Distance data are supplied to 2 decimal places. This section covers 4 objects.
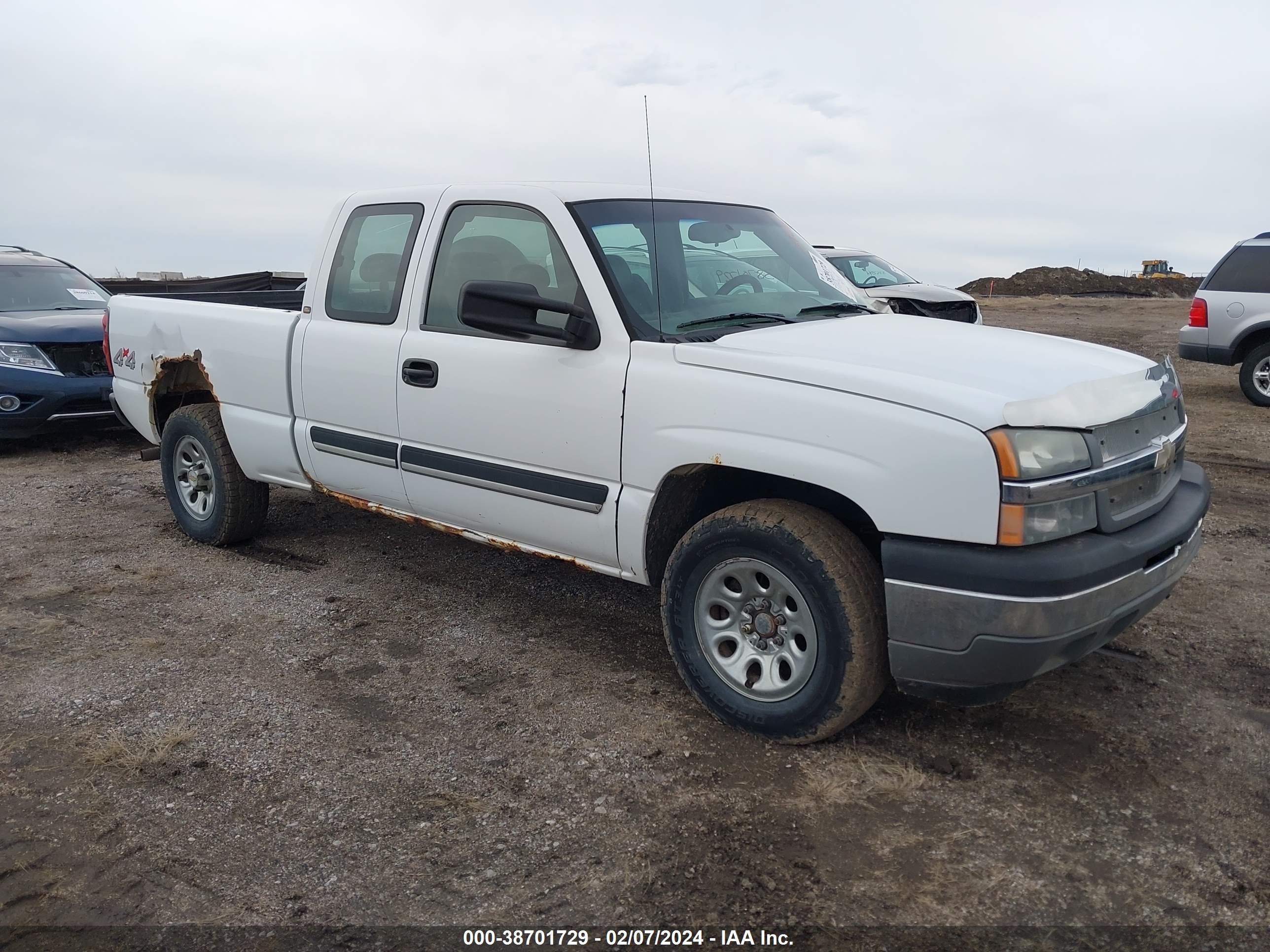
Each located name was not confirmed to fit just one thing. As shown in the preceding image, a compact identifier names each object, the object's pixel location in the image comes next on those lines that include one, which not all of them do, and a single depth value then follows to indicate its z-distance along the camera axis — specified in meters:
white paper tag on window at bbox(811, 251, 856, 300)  4.68
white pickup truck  3.08
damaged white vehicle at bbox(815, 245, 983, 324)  11.94
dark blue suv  8.70
